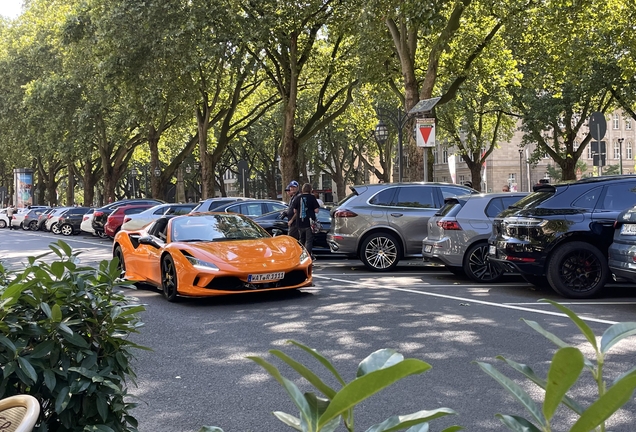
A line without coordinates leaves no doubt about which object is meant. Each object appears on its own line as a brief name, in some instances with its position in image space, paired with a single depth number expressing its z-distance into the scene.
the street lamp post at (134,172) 58.66
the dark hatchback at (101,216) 31.42
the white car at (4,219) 52.28
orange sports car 9.82
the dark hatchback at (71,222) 37.62
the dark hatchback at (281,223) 18.38
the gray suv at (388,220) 14.35
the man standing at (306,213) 15.00
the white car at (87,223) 32.66
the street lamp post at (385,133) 21.81
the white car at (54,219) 38.81
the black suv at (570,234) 9.95
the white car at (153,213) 23.78
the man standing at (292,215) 15.19
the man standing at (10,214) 49.90
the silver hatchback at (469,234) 12.33
